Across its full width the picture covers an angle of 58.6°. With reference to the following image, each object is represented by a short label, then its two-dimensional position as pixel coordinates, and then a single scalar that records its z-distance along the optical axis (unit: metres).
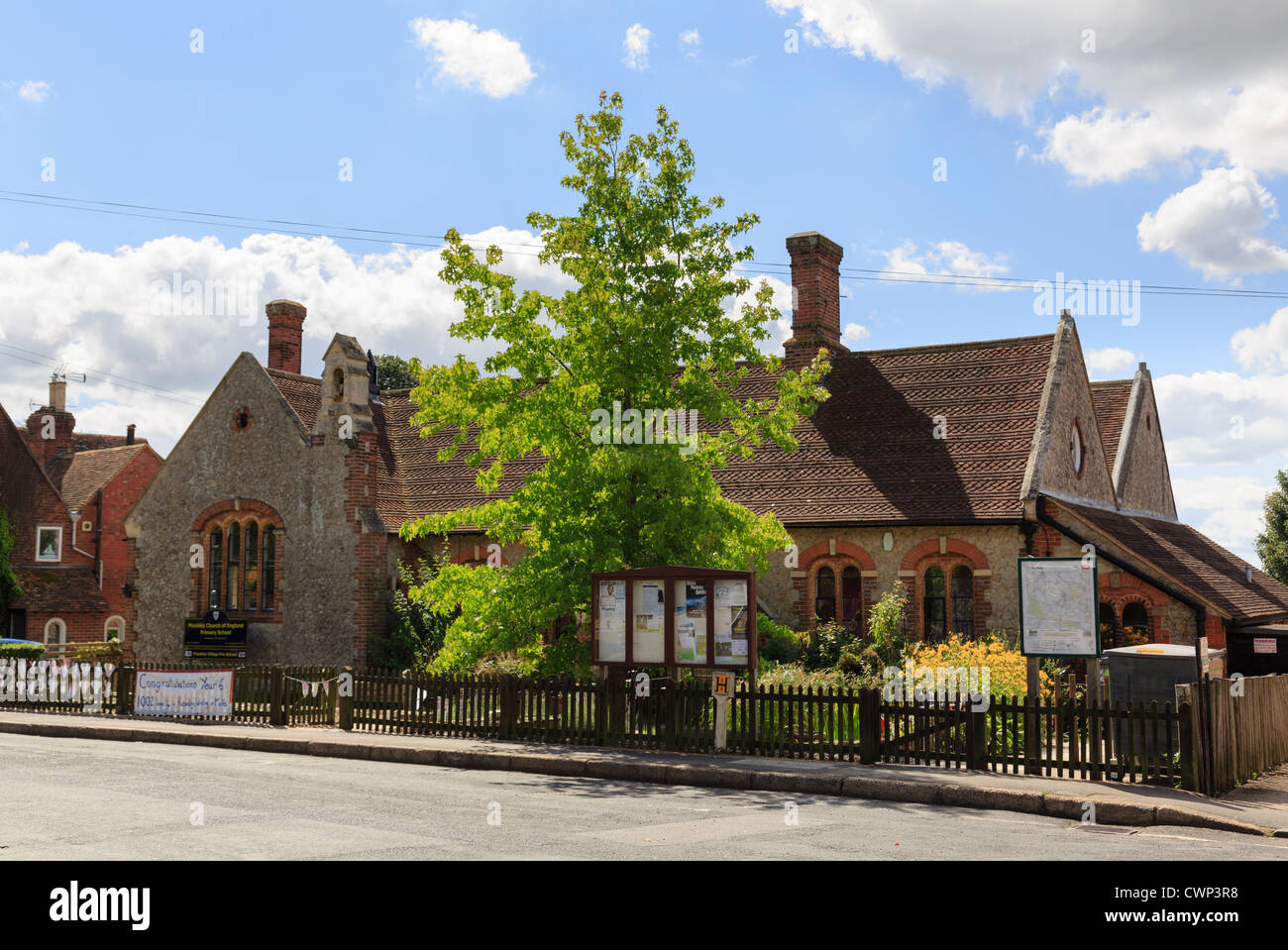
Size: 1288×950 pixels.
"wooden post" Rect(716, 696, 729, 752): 15.34
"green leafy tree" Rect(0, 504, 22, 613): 35.22
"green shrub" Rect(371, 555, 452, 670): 24.78
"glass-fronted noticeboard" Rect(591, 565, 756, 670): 15.41
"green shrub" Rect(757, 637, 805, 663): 22.30
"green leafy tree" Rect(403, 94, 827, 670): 16.97
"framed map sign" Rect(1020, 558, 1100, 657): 13.62
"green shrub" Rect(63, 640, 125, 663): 31.33
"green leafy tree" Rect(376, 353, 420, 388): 63.12
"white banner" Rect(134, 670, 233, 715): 20.64
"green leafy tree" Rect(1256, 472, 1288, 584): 47.19
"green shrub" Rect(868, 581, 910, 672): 21.09
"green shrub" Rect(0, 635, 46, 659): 27.44
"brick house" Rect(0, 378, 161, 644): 37.09
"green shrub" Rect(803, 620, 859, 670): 21.81
